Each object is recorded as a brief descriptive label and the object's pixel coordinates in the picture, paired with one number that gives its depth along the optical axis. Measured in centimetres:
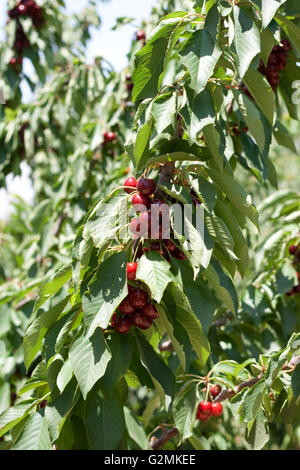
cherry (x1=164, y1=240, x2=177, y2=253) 160
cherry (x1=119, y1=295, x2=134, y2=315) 157
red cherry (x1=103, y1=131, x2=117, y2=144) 282
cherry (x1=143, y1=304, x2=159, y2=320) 157
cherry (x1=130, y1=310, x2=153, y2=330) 158
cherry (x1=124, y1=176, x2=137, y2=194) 162
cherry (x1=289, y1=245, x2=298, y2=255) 220
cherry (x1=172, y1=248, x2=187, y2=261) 162
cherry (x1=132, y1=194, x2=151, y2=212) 158
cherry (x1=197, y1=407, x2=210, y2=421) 185
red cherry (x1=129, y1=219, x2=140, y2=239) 156
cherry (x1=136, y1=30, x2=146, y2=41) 259
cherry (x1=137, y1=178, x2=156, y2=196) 157
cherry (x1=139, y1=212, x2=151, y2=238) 155
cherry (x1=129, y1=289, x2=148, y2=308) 156
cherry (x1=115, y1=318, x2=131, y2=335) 159
